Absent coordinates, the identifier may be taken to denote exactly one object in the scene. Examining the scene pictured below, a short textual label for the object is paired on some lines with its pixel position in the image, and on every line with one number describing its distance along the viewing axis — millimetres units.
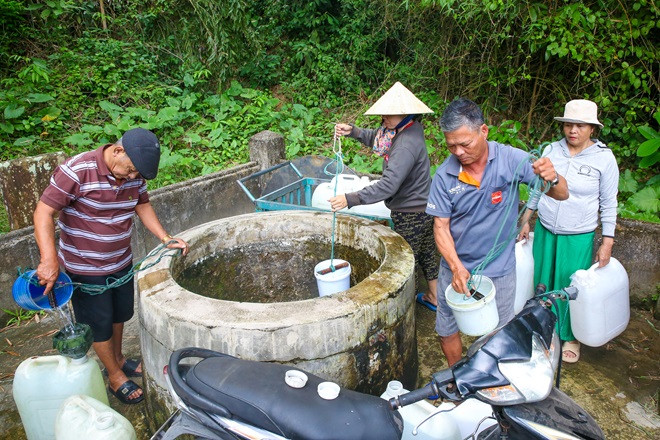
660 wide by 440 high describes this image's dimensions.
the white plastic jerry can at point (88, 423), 2104
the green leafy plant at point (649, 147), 5221
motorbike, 1601
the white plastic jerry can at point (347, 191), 4648
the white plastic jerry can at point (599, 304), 3307
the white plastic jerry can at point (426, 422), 2238
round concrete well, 2344
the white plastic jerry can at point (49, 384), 2549
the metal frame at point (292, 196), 4504
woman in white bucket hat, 3182
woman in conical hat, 3574
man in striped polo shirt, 2662
